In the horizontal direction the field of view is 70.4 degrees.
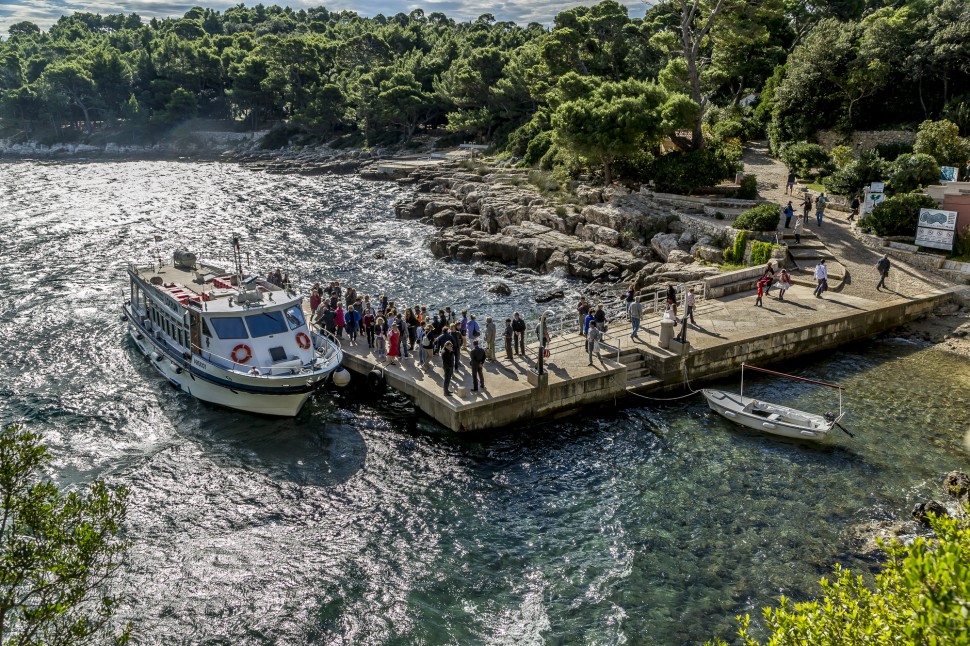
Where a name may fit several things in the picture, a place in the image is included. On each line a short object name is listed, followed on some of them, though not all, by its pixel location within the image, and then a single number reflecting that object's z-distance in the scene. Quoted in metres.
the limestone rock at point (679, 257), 35.19
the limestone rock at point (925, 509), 16.47
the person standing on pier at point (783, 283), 28.81
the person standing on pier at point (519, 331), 22.97
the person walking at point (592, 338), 22.91
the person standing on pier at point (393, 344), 23.48
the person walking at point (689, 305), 24.29
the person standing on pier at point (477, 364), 20.41
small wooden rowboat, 20.22
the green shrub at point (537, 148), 63.09
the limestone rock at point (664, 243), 36.97
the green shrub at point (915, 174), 36.44
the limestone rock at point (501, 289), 35.38
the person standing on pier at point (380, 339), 24.48
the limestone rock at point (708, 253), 34.38
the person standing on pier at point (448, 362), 20.72
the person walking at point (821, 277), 28.78
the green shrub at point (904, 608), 5.75
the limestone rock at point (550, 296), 34.00
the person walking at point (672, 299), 25.60
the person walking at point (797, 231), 34.27
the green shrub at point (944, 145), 40.34
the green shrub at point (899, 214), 32.41
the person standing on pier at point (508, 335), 22.89
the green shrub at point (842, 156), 43.53
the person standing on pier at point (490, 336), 22.75
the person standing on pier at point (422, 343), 22.75
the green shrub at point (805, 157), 44.69
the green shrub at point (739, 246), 33.19
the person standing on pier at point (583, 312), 24.89
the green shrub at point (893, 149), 44.31
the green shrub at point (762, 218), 33.69
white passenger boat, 21.72
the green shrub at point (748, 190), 40.22
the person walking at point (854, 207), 37.38
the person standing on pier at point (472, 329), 23.81
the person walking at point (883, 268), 29.22
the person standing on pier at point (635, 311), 24.61
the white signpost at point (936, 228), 30.41
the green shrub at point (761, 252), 32.00
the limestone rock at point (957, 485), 17.25
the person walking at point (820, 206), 36.38
